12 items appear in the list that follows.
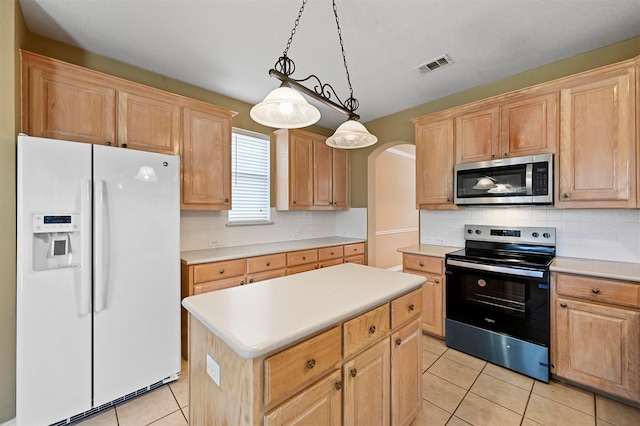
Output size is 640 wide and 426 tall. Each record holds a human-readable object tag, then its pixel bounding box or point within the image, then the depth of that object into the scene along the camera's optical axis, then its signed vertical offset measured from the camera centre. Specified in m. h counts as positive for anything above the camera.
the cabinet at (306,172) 3.62 +0.58
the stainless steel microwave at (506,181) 2.37 +0.30
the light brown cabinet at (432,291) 2.80 -0.81
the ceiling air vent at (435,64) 2.47 +1.41
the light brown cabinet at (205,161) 2.66 +0.54
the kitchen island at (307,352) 0.98 -0.59
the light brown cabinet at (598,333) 1.86 -0.88
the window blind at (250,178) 3.42 +0.47
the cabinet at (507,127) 2.37 +0.81
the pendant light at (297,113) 1.33 +0.56
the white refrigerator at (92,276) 1.62 -0.42
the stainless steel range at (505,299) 2.20 -0.76
